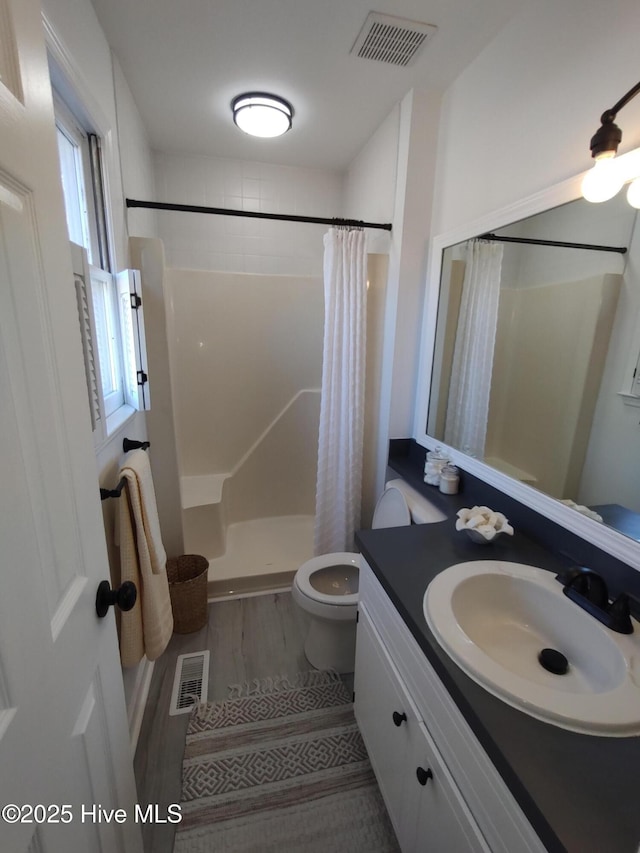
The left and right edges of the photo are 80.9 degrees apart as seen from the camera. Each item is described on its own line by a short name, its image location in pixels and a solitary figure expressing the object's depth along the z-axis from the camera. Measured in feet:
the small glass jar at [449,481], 4.97
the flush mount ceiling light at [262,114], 5.69
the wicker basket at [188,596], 5.76
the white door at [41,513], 1.47
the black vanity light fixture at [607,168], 2.56
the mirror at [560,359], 3.14
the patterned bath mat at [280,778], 3.59
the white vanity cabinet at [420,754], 2.04
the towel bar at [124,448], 3.57
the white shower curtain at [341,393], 6.16
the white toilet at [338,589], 4.86
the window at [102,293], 3.79
